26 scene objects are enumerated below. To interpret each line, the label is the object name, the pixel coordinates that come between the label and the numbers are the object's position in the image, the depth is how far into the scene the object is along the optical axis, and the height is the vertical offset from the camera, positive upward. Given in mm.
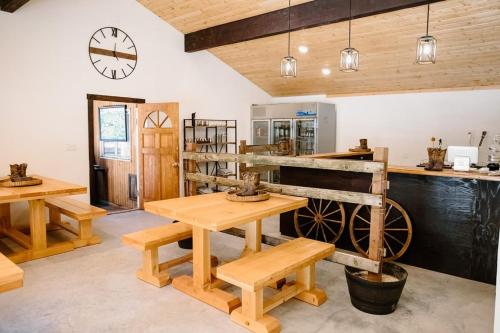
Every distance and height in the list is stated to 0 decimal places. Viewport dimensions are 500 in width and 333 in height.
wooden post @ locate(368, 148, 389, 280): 2854 -635
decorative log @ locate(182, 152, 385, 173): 2888 -257
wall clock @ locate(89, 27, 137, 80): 5840 +1281
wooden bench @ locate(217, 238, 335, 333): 2521 -988
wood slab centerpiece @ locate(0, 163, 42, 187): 4156 -557
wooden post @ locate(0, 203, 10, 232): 4797 -1101
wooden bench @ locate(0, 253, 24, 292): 1902 -759
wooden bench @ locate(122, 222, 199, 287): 3301 -1017
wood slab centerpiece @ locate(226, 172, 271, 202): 3234 -526
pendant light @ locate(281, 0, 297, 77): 4090 +729
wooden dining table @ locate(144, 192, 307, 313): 2721 -630
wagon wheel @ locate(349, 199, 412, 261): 3844 -1024
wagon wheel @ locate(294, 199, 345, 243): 4375 -1044
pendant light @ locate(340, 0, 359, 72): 3709 +747
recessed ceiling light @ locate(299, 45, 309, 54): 6486 +1485
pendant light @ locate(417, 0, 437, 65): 3266 +758
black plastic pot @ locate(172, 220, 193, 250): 4340 -1308
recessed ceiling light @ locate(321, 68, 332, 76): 7044 +1196
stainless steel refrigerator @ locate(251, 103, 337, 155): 7641 +182
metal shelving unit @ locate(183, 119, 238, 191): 7266 -111
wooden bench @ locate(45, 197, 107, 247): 4410 -1004
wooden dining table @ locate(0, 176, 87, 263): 3814 -944
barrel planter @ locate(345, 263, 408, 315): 2768 -1209
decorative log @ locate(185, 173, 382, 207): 2919 -522
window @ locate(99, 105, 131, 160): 7023 -4
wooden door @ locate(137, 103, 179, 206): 6168 -370
